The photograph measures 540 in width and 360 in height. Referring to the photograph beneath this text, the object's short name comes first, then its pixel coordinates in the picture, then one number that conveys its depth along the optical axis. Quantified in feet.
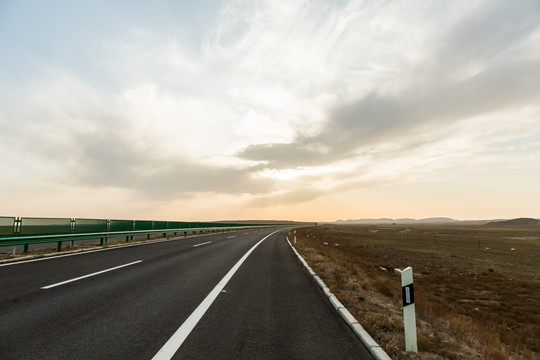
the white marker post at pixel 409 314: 12.39
